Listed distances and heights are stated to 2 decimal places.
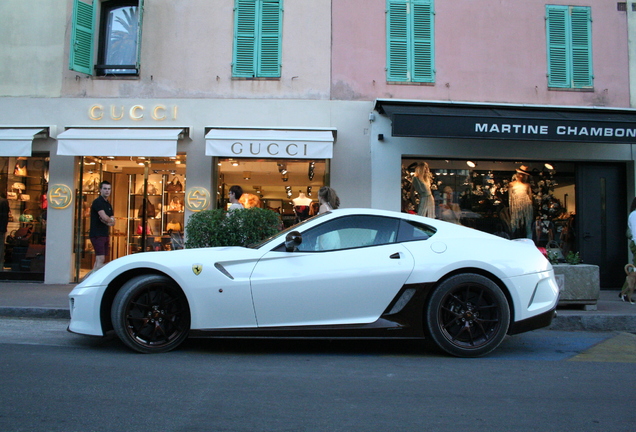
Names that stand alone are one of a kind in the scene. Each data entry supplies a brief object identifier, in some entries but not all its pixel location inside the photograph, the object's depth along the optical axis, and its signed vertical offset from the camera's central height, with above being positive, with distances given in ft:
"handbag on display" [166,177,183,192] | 35.01 +3.79
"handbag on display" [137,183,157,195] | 36.13 +3.63
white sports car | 15.51 -1.47
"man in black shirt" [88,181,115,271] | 27.30 +0.96
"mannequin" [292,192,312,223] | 34.19 +2.38
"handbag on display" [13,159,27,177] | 34.45 +4.70
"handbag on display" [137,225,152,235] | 36.78 +0.83
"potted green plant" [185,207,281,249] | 23.57 +0.67
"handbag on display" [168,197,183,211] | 34.99 +2.50
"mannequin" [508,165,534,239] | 34.94 +2.94
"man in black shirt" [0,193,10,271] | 34.40 +1.25
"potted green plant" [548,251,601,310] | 23.81 -1.68
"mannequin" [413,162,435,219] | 34.32 +3.87
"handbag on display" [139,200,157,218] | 36.37 +2.27
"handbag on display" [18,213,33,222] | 34.37 +1.53
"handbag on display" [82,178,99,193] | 34.42 +3.68
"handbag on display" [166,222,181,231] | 35.40 +1.09
